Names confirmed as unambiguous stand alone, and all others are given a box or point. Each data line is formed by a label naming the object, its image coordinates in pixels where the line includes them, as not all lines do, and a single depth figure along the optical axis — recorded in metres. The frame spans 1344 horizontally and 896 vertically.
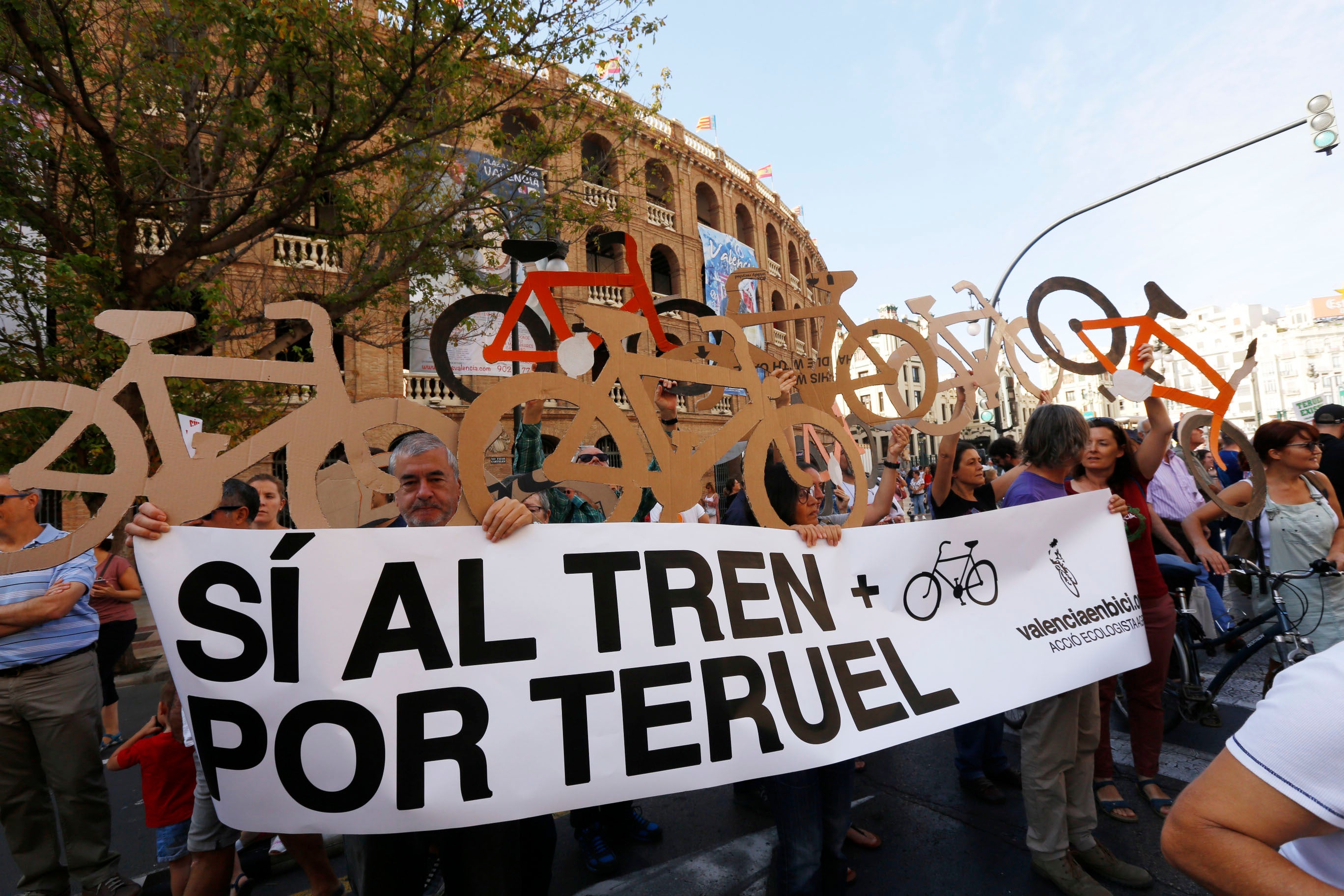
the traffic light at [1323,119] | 8.47
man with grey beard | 1.81
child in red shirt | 2.53
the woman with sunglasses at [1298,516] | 3.47
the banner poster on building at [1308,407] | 5.73
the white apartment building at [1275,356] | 67.75
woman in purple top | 2.54
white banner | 1.66
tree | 5.57
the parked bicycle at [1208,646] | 3.57
